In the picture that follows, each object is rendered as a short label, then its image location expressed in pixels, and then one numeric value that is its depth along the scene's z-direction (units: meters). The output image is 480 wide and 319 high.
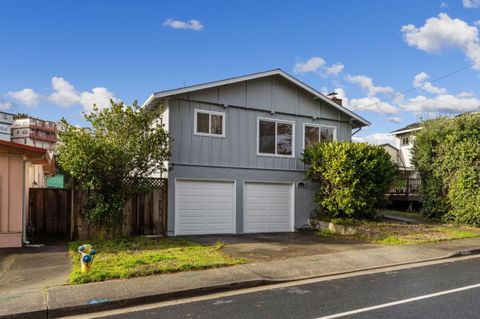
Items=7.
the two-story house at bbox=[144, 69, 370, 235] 14.37
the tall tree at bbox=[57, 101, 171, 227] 11.42
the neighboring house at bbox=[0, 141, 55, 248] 11.23
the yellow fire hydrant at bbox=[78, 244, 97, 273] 7.70
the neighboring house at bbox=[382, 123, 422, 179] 36.06
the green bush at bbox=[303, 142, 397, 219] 14.58
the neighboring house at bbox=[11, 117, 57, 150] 57.64
